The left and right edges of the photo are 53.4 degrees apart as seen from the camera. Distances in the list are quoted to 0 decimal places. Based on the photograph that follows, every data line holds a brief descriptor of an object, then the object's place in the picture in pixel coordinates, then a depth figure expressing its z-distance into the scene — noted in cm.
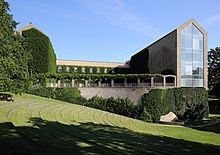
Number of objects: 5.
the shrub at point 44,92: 3018
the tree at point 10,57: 1359
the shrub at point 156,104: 2995
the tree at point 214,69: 5856
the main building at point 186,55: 3631
